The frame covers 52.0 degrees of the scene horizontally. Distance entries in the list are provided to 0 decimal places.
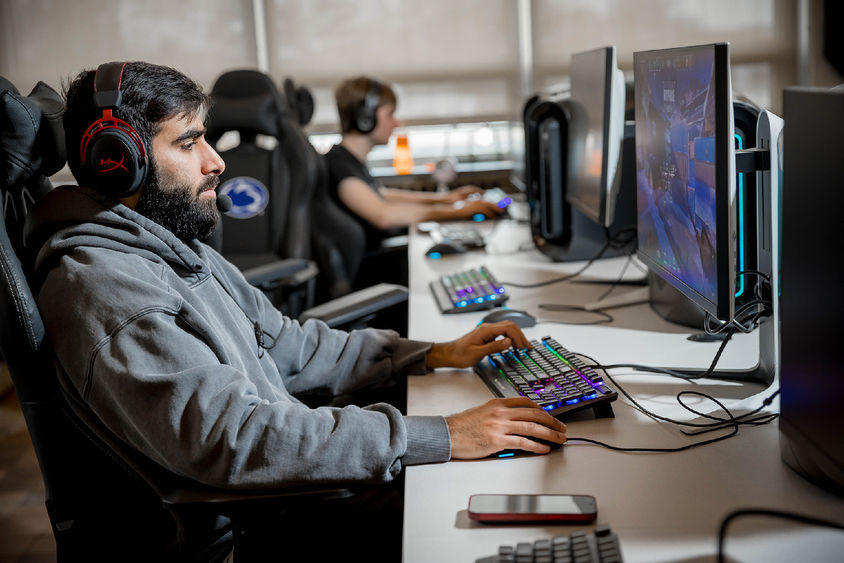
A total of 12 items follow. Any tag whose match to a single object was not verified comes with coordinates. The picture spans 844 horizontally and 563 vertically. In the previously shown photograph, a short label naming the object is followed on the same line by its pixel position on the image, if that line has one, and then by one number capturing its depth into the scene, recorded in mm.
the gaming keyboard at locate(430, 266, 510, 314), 1922
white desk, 884
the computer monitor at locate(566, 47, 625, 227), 1916
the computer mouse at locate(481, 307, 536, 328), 1681
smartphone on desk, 940
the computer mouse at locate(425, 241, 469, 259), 2621
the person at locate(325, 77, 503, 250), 3172
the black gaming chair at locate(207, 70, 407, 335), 2883
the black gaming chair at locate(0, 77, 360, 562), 1096
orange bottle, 4207
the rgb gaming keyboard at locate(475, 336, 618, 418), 1241
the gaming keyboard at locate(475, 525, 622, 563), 823
